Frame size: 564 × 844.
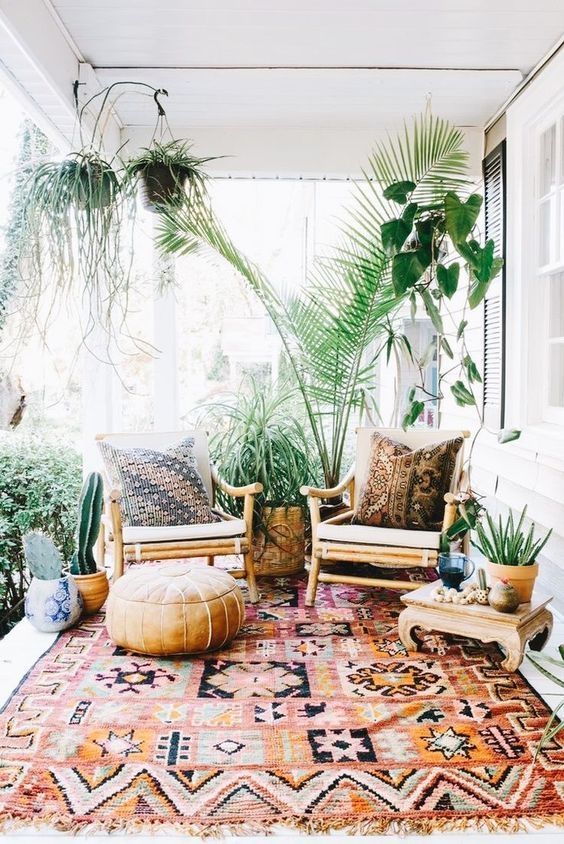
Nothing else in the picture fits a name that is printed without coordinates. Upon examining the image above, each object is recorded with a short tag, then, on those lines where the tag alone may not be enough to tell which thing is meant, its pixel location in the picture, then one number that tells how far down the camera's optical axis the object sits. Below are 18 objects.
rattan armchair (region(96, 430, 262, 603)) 3.52
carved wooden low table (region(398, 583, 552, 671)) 2.83
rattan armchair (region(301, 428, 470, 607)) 3.46
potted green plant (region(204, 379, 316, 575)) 4.19
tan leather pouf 2.96
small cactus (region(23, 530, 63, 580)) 3.30
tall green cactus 3.49
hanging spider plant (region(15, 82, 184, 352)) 3.14
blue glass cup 3.04
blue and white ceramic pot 3.30
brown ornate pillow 3.73
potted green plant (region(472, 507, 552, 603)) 2.94
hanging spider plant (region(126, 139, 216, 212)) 3.62
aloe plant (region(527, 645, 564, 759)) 2.01
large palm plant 4.13
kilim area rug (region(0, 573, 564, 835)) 1.99
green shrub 4.02
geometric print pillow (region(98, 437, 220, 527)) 3.71
